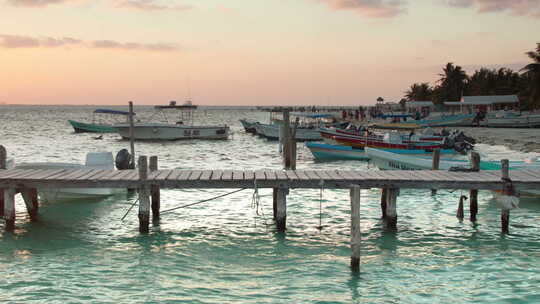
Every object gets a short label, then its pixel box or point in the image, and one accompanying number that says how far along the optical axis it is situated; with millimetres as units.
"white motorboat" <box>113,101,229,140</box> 49406
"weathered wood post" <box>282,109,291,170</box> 25875
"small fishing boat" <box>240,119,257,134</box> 63703
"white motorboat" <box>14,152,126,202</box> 16873
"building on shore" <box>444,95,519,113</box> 75625
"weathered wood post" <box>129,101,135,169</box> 19562
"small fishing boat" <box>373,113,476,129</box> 65375
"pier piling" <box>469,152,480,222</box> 15648
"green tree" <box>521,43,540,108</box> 67500
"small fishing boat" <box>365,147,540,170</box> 17828
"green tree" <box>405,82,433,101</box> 117625
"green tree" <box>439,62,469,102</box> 99625
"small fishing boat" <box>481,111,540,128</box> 57656
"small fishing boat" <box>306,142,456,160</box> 32969
